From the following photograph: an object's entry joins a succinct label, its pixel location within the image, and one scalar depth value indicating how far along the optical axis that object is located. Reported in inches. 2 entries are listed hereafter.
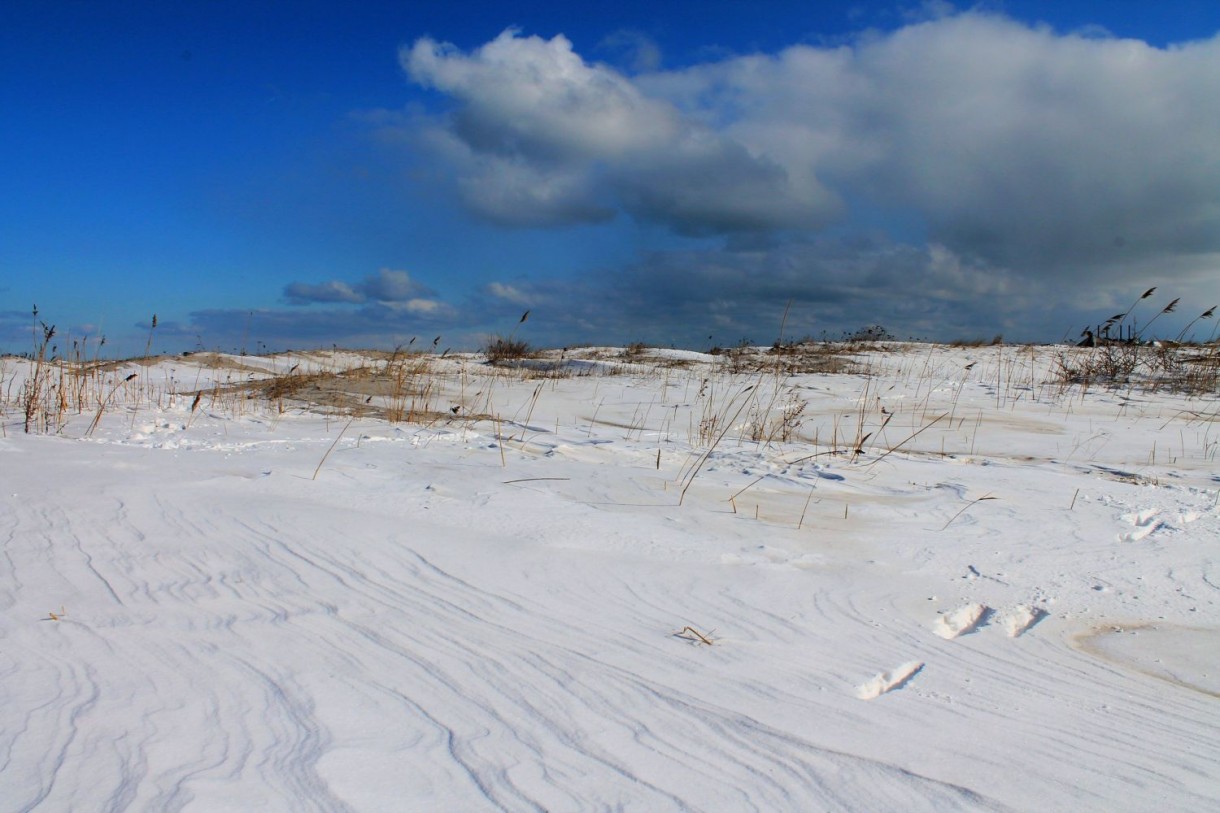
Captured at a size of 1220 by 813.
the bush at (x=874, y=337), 597.0
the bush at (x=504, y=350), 522.3
